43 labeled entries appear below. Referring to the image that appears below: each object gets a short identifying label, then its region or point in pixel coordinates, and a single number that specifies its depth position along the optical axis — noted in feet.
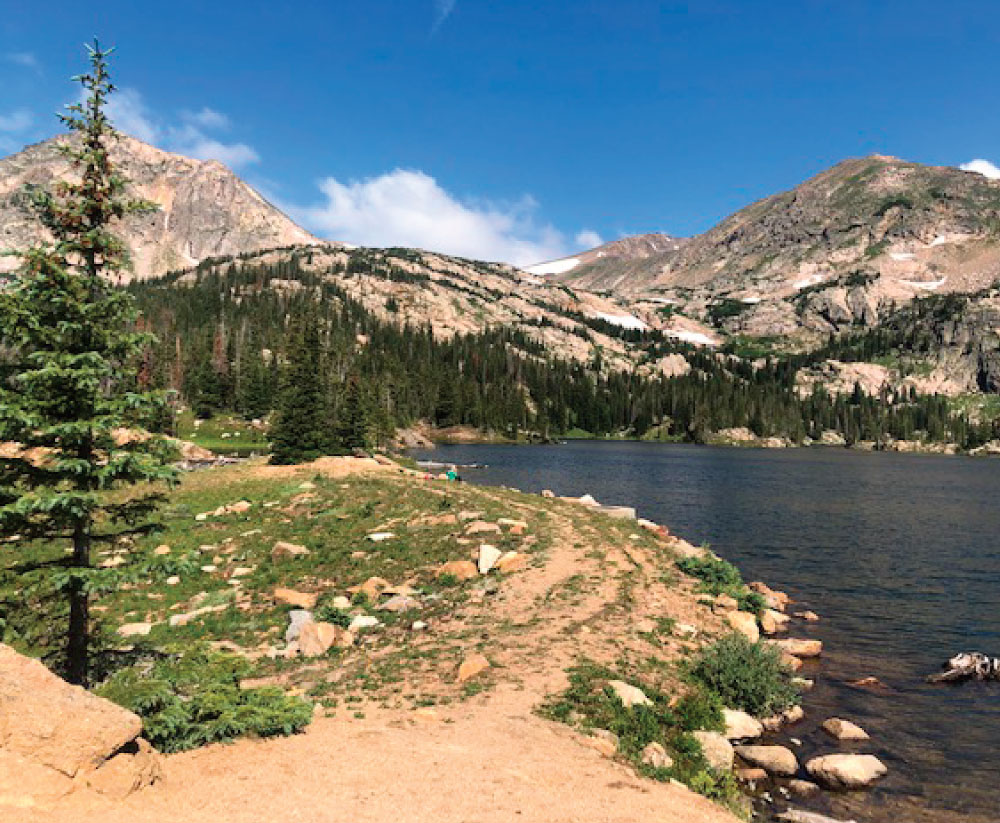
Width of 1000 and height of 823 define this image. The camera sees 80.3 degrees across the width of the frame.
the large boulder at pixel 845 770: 51.93
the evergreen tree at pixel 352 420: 223.51
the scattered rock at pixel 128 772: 29.63
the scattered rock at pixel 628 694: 53.93
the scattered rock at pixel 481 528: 103.55
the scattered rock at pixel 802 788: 50.62
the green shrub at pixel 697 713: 54.49
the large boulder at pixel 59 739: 28.22
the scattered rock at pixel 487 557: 90.21
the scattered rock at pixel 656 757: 45.61
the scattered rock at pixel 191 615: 75.20
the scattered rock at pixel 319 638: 65.46
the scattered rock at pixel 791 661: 77.56
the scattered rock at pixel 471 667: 57.41
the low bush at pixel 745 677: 63.00
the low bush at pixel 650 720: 45.34
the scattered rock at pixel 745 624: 82.82
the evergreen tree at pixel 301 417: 182.50
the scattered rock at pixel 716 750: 50.06
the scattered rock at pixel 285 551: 95.04
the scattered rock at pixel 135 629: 71.78
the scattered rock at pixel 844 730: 60.85
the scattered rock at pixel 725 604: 89.33
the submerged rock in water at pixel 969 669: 77.30
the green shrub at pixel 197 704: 36.81
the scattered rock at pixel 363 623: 72.37
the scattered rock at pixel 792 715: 64.13
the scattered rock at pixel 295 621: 69.21
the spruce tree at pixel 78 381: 42.98
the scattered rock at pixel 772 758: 53.11
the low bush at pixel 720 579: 95.86
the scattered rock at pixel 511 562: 90.27
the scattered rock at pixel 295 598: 78.64
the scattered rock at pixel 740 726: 57.36
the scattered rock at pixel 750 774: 51.42
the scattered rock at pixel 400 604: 77.79
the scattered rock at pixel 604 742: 45.32
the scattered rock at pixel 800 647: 84.12
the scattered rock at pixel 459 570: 87.68
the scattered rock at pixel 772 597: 105.34
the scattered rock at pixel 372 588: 81.60
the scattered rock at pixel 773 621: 92.61
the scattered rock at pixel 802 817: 45.52
